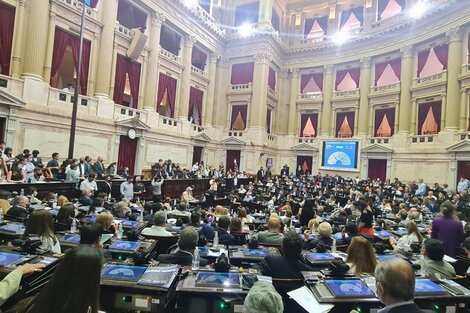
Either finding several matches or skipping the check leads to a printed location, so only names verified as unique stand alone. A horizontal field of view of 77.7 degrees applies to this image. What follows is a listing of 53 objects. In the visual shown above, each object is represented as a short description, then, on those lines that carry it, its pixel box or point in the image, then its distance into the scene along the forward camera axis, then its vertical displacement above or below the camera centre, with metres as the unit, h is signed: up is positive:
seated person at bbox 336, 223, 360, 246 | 4.93 -0.99
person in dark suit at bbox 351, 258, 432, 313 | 1.88 -0.71
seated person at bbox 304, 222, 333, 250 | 4.58 -1.09
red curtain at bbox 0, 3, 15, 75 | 11.51 +4.50
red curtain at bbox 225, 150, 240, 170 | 23.19 +0.50
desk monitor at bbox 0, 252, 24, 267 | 2.54 -0.99
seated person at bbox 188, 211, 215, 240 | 4.93 -1.13
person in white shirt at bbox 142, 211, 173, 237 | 4.60 -1.11
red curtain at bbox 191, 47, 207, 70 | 22.56 +8.22
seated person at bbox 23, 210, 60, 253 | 3.34 -0.90
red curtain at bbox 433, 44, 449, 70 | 17.80 +7.92
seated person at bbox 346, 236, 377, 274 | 3.25 -0.92
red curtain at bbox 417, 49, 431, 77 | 19.14 +8.06
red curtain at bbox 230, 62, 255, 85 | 23.94 +7.74
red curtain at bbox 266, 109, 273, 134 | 25.12 +4.23
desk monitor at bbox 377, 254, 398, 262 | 3.74 -1.05
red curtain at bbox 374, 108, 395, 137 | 21.14 +4.47
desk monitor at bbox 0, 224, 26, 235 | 3.85 -1.09
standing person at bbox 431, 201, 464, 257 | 4.86 -0.82
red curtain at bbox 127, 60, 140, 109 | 16.87 +4.60
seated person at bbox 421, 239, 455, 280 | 3.26 -0.94
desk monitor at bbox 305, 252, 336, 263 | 3.67 -1.10
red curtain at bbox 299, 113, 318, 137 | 25.16 +4.47
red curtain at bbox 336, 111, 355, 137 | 23.45 +4.54
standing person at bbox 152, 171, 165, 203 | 11.59 -1.03
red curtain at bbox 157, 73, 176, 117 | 18.89 +4.76
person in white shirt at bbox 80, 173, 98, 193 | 8.70 -0.90
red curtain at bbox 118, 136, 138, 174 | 15.88 +0.27
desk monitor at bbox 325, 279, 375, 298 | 2.52 -1.03
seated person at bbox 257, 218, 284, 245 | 4.64 -1.08
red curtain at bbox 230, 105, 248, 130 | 24.22 +4.56
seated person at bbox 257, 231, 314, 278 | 3.16 -1.04
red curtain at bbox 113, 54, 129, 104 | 16.12 +4.32
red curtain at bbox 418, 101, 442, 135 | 18.25 +4.46
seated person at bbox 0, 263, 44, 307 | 2.11 -1.00
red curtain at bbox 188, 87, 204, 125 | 21.81 +4.67
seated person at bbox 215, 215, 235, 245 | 4.68 -1.11
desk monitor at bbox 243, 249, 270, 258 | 3.66 -1.09
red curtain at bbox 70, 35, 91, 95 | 14.20 +4.62
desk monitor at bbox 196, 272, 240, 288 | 2.60 -1.07
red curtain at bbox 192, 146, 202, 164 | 21.62 +0.63
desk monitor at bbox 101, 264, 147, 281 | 2.59 -1.06
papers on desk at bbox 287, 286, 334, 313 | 2.36 -1.09
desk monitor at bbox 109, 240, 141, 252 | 3.54 -1.11
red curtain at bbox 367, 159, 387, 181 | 20.71 +0.53
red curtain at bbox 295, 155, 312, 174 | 24.44 +0.68
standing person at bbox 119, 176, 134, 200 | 9.97 -1.10
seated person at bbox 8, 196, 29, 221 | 4.69 -1.04
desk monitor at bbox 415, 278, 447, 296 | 2.61 -1.00
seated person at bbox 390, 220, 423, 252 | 4.94 -1.02
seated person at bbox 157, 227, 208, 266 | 3.34 -1.05
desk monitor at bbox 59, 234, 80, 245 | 3.76 -1.13
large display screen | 22.14 +1.48
